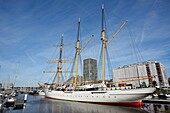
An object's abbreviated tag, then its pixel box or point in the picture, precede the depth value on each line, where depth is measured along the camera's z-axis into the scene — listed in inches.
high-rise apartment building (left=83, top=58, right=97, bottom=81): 5077.8
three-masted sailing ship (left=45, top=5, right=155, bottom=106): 1180.2
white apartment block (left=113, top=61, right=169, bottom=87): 4747.3
